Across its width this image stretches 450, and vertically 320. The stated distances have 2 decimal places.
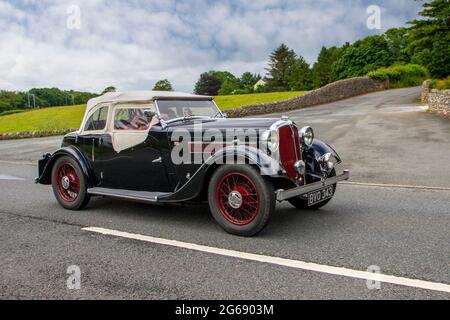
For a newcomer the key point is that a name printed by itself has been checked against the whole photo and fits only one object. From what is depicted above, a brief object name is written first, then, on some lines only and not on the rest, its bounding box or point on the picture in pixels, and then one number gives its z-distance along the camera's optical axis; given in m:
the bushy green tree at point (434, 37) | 22.44
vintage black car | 4.76
